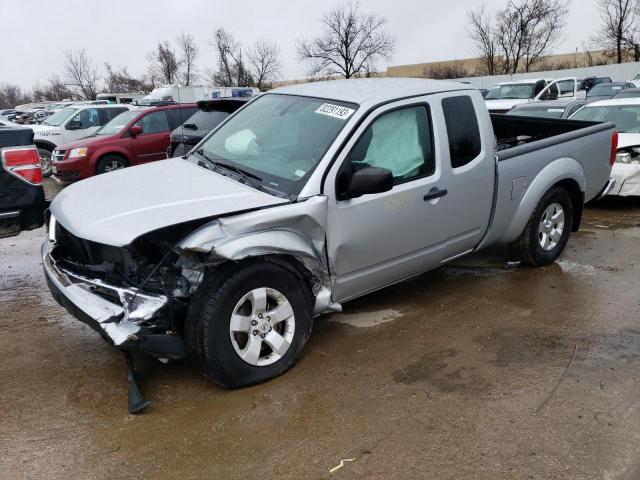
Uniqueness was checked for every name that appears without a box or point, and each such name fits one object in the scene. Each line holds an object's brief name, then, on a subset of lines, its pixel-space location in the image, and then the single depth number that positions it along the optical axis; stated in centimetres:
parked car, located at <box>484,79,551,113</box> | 1652
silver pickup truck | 312
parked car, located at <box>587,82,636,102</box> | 1673
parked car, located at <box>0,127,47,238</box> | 442
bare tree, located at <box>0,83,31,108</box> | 8896
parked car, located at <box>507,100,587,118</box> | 1035
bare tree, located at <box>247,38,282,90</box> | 4950
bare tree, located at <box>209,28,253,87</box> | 4862
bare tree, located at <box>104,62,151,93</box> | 6053
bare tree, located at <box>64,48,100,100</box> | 6269
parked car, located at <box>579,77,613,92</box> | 2597
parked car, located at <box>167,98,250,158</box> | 836
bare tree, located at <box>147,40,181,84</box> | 5019
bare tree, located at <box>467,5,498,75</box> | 4772
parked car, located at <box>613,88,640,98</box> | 1201
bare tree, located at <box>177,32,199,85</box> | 5060
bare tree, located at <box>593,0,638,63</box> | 4269
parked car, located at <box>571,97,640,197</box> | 741
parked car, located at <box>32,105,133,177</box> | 1347
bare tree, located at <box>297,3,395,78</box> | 4188
